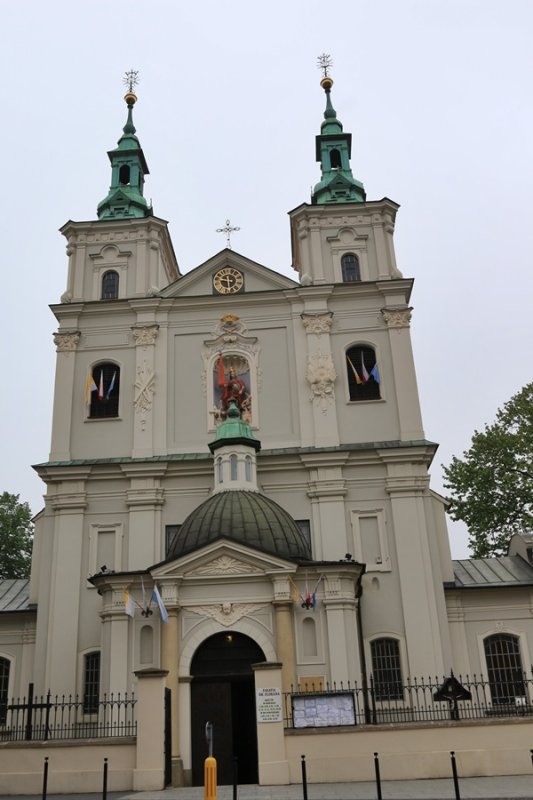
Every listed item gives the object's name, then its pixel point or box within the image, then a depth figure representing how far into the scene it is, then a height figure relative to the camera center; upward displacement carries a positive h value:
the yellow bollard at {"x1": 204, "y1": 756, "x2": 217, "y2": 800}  12.82 -0.38
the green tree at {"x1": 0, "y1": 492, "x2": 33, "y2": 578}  44.84 +11.69
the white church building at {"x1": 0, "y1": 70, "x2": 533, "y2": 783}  21.39 +7.97
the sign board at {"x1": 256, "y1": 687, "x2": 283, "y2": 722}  17.06 +0.90
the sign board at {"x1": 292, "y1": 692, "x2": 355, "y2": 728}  17.31 +0.76
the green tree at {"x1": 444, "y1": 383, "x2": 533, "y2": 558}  34.25 +10.29
